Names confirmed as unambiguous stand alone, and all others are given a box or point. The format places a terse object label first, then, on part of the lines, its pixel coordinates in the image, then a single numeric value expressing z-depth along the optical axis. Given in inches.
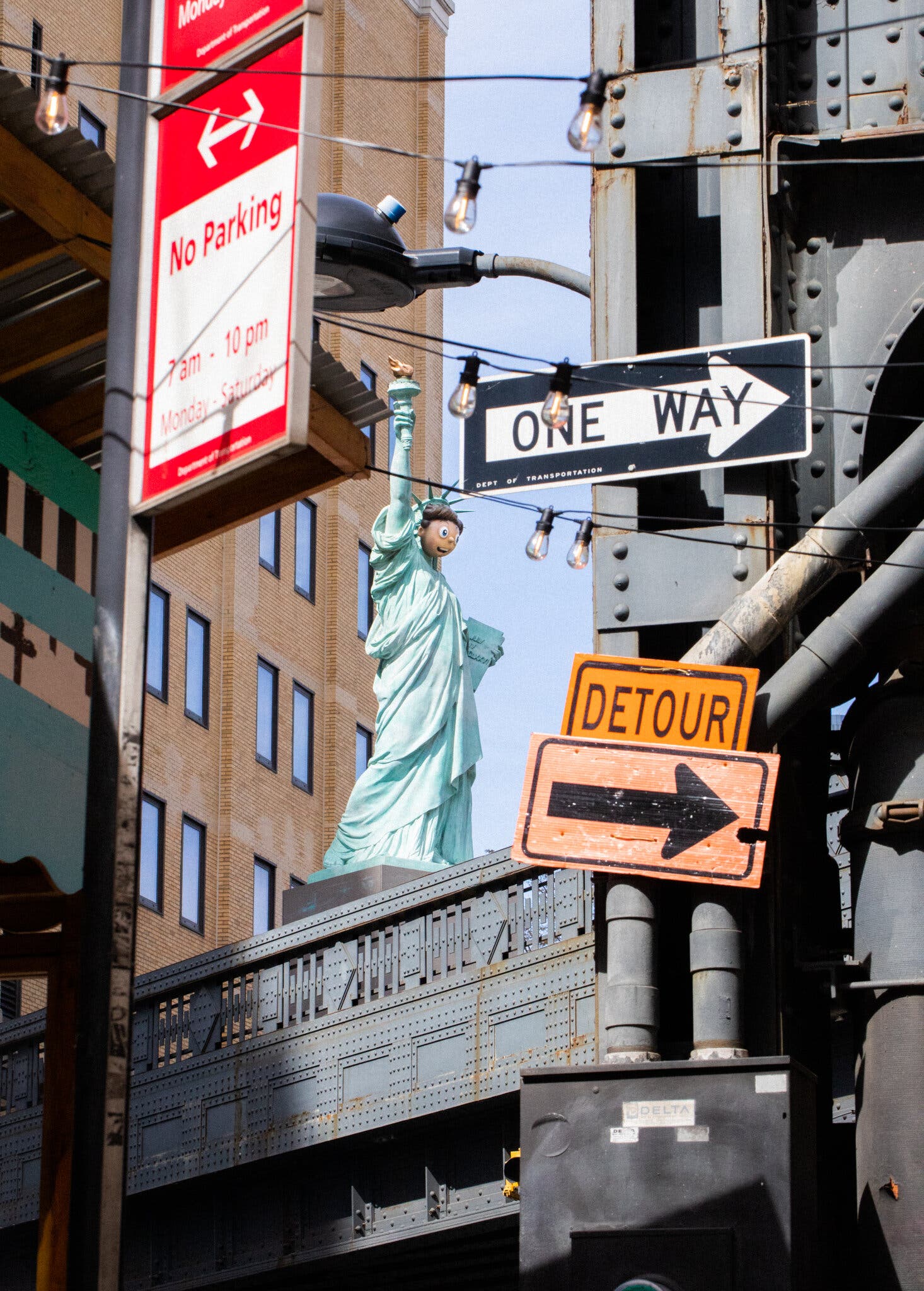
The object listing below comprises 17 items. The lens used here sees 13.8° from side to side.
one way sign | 595.4
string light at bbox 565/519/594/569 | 638.1
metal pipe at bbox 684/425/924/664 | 567.9
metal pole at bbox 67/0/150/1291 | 417.8
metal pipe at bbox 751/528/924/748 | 573.0
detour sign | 567.9
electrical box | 508.6
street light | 706.3
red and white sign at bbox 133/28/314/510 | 459.5
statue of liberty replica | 1724.0
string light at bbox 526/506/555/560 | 652.9
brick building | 2621.6
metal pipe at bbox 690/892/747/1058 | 542.4
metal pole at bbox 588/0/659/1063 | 616.2
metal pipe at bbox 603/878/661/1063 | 545.0
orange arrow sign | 559.2
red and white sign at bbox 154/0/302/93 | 498.2
